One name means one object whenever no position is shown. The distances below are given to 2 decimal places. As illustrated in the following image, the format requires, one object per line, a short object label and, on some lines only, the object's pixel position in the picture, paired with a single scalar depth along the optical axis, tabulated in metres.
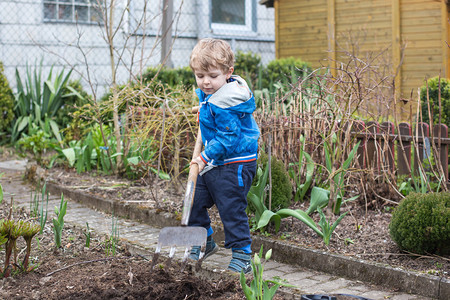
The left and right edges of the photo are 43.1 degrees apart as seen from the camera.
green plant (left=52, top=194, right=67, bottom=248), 3.58
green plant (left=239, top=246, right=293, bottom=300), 2.40
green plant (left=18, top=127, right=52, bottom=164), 7.34
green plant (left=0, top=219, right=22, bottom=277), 2.95
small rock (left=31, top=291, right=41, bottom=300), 2.81
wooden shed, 11.16
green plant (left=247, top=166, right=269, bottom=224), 4.05
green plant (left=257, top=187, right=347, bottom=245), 3.73
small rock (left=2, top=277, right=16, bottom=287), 2.98
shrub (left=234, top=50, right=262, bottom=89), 10.49
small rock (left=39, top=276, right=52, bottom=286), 3.02
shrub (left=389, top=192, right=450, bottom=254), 3.36
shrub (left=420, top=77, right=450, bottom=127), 6.22
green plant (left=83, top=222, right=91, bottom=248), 3.65
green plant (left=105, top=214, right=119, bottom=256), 3.59
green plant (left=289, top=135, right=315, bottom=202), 4.78
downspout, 14.23
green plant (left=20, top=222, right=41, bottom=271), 3.00
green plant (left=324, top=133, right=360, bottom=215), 4.20
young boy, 3.21
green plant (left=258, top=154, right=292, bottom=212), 4.29
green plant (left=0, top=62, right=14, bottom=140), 9.34
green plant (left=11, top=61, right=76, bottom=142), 9.27
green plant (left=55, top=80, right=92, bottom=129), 9.46
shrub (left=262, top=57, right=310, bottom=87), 10.09
